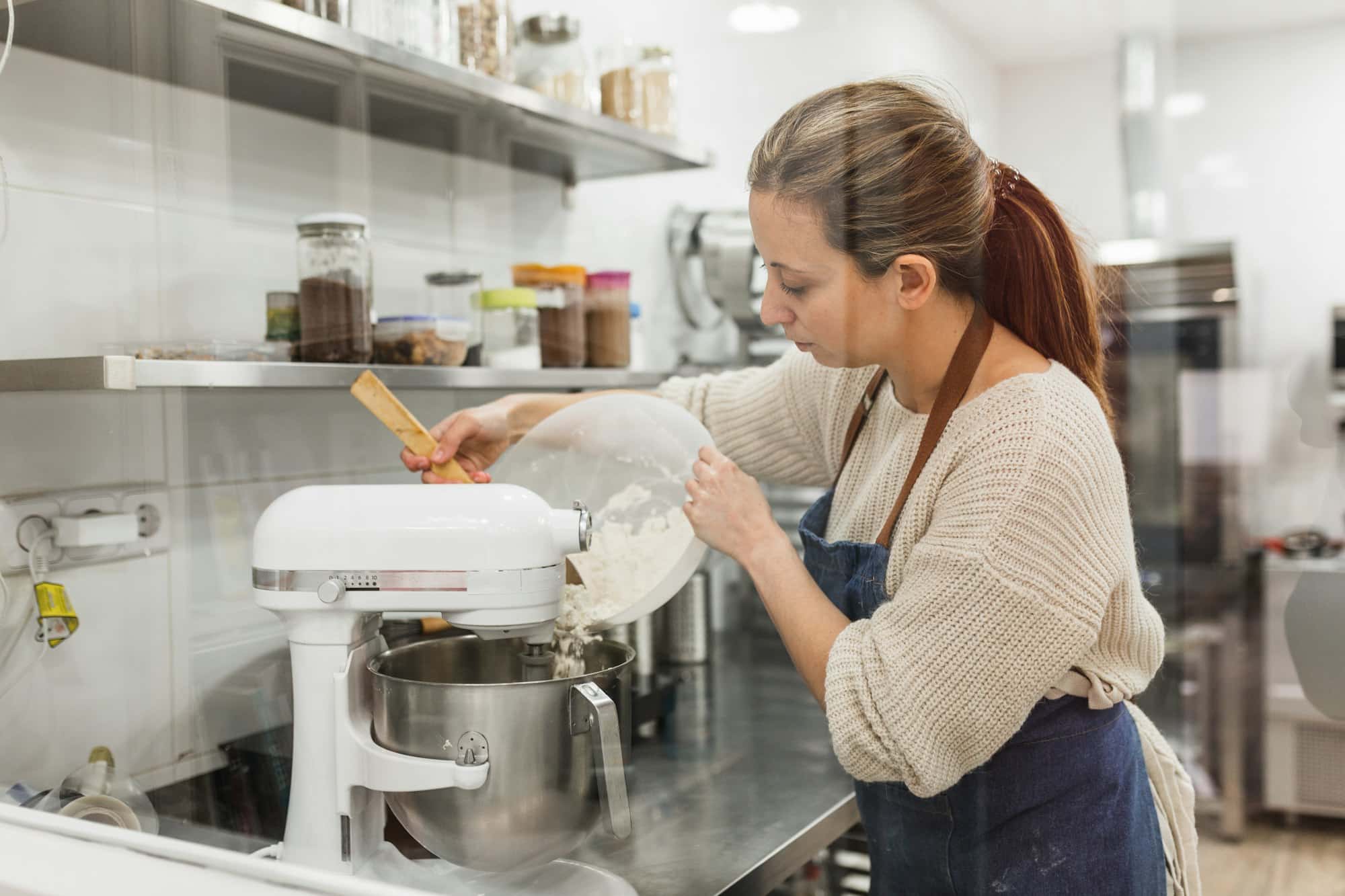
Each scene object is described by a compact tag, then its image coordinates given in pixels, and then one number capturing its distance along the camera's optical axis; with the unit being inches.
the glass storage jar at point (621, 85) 61.5
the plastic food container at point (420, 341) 49.9
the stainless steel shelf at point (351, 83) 43.4
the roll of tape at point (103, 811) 39.5
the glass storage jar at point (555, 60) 63.4
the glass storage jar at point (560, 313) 54.0
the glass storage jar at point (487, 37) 57.7
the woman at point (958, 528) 35.8
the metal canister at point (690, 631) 48.4
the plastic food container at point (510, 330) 54.4
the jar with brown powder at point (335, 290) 48.3
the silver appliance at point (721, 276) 44.6
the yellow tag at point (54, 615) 42.8
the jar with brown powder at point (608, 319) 52.8
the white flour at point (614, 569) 39.4
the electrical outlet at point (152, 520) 44.8
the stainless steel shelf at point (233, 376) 40.0
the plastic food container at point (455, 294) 57.5
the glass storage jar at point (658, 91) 56.6
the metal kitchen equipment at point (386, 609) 35.2
